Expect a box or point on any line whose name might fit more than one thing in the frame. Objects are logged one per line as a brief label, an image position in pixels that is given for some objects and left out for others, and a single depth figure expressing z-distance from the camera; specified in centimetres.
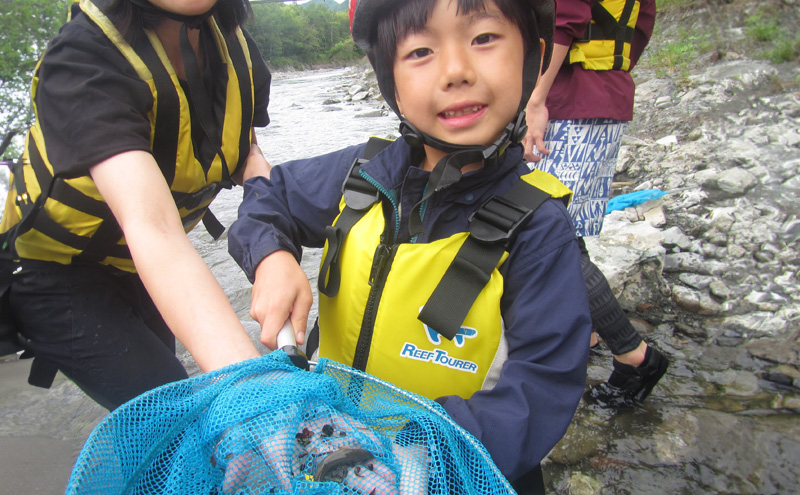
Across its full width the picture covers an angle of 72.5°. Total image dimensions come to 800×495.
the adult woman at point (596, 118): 83
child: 42
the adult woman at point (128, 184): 48
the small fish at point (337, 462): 31
